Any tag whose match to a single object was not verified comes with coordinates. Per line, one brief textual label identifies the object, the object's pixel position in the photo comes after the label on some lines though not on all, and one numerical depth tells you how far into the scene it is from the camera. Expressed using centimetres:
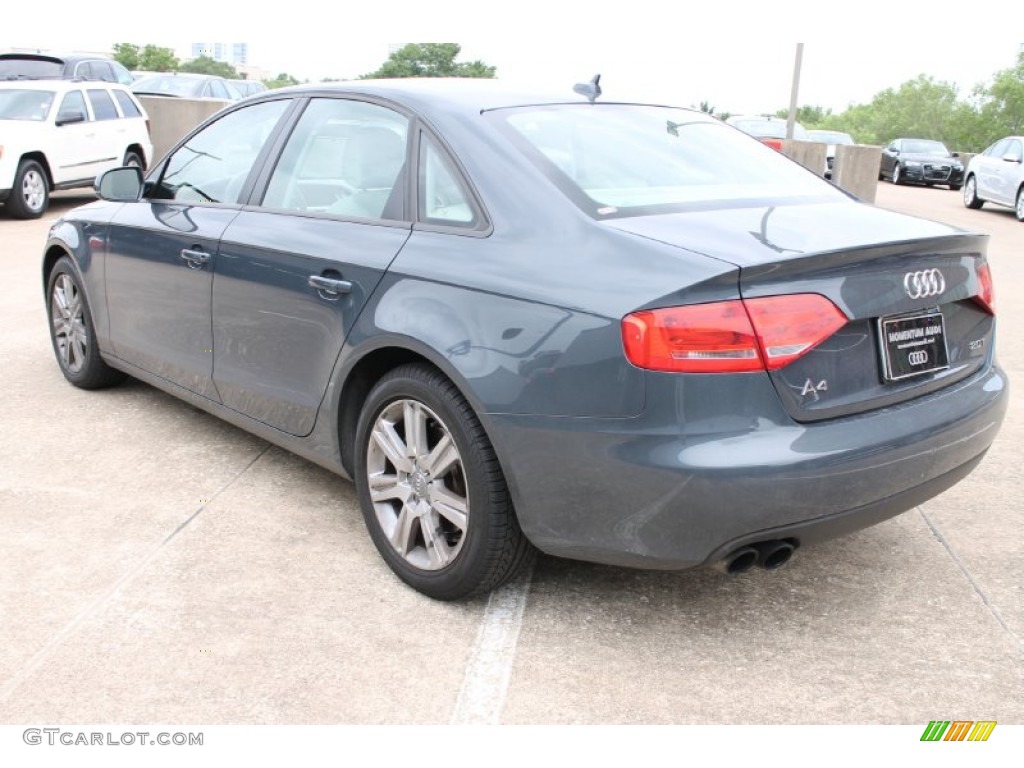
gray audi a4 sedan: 265
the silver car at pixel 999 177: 1745
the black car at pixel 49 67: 1599
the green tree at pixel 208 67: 8441
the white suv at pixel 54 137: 1264
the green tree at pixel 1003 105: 5631
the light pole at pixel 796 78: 1708
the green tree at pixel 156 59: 7312
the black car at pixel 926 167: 2688
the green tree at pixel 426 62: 6919
